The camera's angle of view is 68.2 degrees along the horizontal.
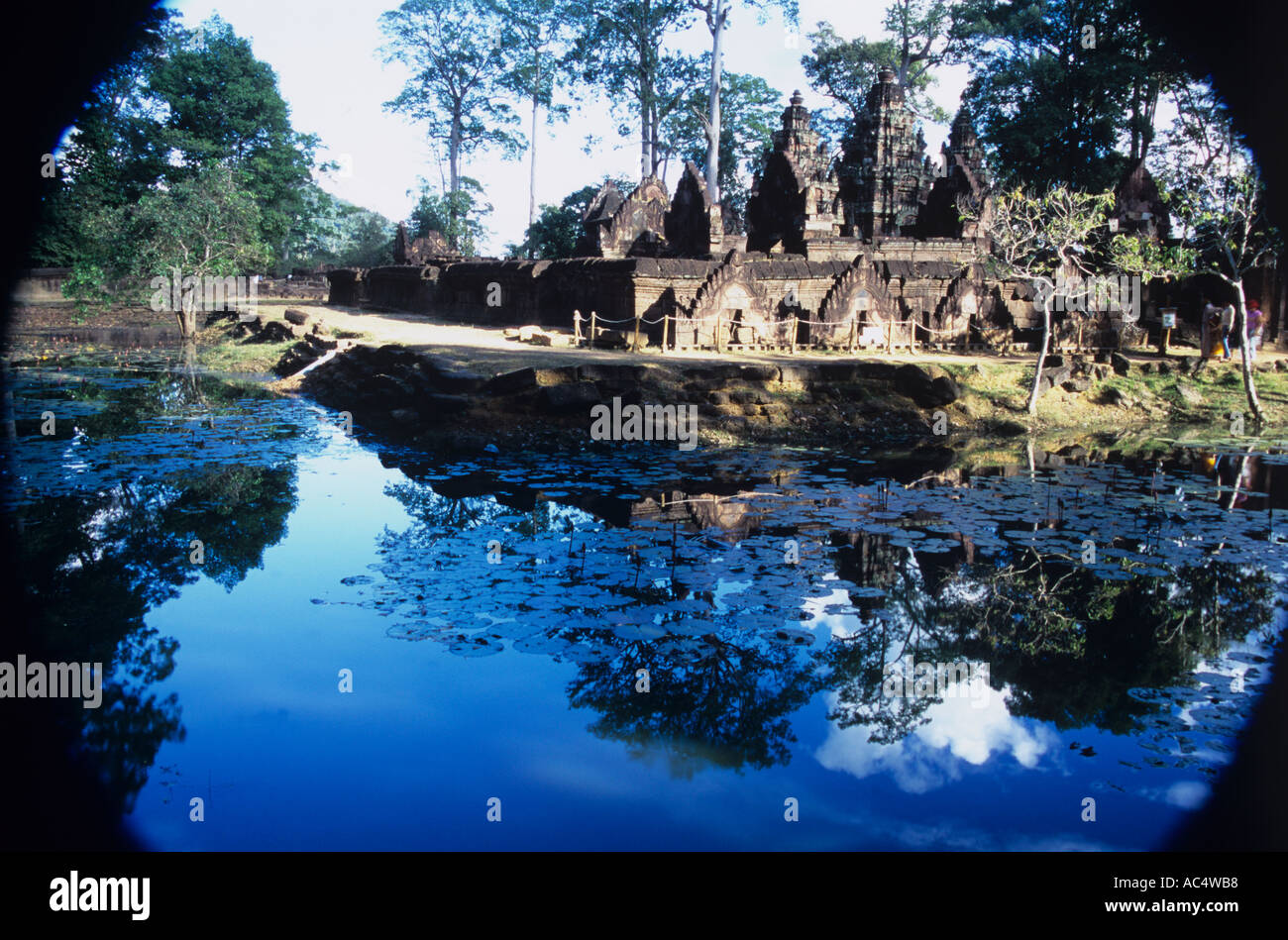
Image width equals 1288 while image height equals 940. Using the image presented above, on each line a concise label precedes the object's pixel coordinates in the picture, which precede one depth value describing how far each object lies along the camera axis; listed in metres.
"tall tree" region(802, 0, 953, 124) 36.25
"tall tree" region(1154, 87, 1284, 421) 13.62
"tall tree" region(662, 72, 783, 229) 35.72
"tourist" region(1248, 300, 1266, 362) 17.12
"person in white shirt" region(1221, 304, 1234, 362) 16.76
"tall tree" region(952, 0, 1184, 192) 29.05
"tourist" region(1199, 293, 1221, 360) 16.77
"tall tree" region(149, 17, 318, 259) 31.08
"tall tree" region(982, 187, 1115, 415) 14.21
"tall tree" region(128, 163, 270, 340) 19.05
